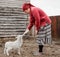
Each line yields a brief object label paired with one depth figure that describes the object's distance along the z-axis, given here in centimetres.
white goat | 396
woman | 375
